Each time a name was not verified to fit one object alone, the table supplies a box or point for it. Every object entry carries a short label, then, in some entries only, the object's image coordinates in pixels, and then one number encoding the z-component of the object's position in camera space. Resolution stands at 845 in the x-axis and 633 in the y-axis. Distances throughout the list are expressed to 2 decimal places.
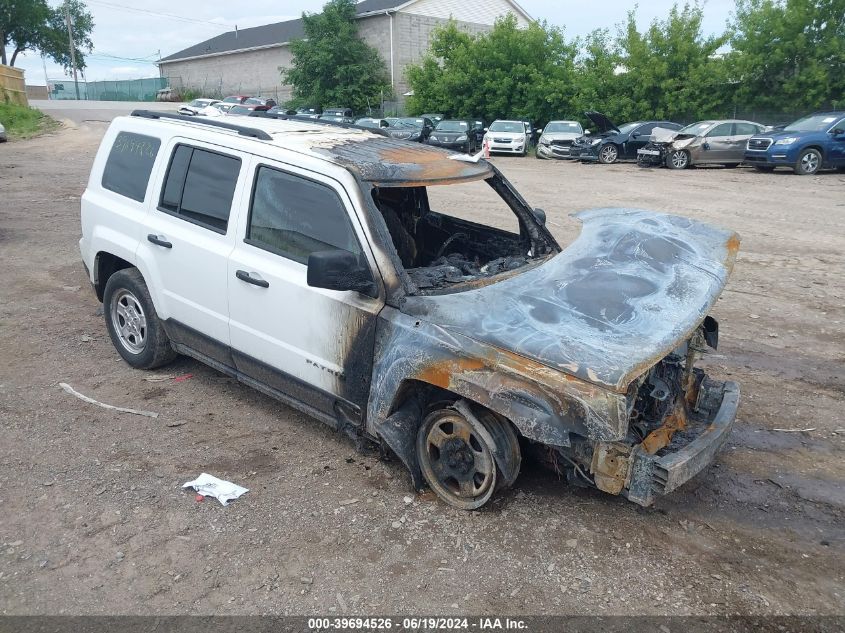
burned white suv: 3.14
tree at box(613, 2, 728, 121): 28.80
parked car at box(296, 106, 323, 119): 34.38
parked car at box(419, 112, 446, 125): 29.73
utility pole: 60.98
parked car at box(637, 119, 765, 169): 20.84
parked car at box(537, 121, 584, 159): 24.88
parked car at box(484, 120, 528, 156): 25.67
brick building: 43.28
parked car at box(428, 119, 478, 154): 25.61
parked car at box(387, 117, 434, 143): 24.86
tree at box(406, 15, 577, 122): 31.78
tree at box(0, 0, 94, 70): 63.06
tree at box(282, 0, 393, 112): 41.19
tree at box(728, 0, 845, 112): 26.84
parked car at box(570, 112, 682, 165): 23.20
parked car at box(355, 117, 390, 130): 25.80
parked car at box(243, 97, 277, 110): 38.62
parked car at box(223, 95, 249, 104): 39.47
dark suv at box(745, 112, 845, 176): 18.59
